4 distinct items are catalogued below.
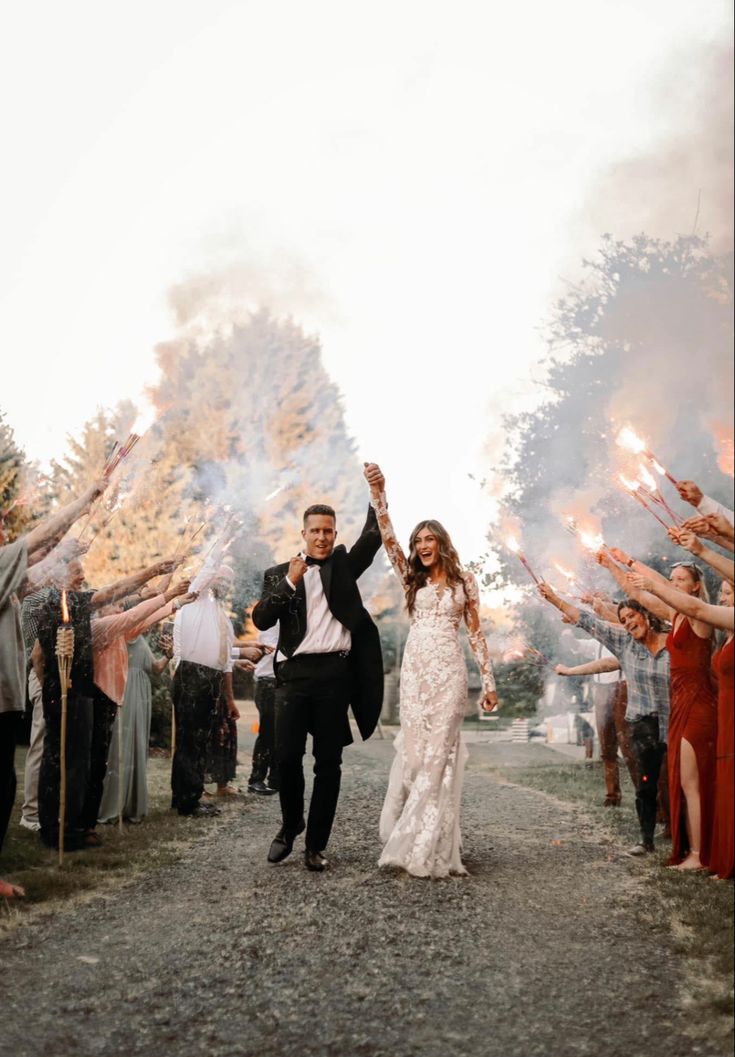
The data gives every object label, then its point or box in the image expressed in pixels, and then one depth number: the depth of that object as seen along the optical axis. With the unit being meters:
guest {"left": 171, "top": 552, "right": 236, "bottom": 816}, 9.03
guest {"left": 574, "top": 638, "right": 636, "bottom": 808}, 9.13
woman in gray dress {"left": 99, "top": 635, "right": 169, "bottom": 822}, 7.93
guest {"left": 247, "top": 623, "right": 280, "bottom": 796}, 9.83
